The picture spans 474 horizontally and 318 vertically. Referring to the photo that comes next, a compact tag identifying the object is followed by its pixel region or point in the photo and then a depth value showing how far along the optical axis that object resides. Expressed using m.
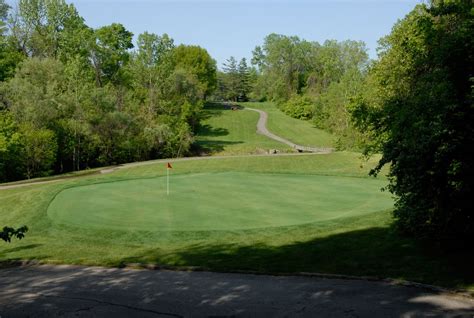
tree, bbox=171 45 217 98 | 84.00
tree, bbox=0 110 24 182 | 33.18
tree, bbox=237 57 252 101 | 115.81
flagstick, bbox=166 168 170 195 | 22.23
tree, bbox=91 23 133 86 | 58.38
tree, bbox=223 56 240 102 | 116.19
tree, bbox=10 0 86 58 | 57.03
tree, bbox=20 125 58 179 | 34.91
